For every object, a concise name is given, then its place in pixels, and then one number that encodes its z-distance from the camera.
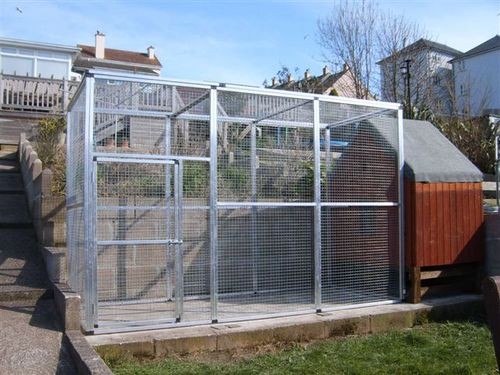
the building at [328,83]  17.58
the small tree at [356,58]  17.38
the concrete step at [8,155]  12.03
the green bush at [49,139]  10.05
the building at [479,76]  18.81
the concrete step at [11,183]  9.55
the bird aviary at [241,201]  6.29
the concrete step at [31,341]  4.65
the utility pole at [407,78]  14.87
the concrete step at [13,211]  8.13
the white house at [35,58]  26.14
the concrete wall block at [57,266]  6.18
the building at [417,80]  17.38
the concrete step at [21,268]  6.07
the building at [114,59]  31.70
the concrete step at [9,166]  10.86
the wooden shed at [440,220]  7.21
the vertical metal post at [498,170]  9.66
